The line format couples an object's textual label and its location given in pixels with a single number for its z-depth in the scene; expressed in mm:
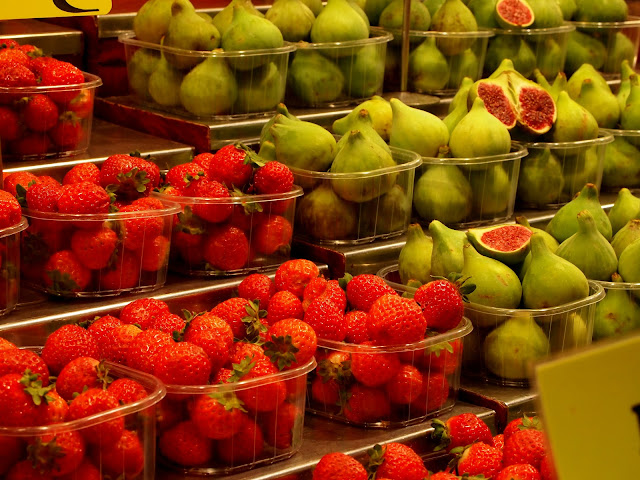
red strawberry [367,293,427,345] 1733
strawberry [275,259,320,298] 1926
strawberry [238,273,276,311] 1917
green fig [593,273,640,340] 2111
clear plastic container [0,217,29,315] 1832
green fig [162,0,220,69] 2445
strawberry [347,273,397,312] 1844
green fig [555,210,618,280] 2074
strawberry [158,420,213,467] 1583
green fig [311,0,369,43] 2648
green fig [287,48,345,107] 2660
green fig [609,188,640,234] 2340
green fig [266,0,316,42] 2691
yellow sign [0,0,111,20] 1678
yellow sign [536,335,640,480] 747
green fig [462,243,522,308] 1983
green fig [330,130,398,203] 2217
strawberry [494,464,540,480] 1537
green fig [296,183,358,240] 2244
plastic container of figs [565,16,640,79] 3215
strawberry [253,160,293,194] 2070
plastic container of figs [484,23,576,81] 3014
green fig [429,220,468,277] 2037
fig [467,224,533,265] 2066
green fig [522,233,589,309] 1977
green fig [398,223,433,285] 2082
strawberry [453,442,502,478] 1590
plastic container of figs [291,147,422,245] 2230
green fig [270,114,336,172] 2234
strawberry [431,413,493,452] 1702
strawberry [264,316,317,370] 1636
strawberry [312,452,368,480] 1506
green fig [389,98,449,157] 2414
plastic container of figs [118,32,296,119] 2434
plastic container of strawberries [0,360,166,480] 1355
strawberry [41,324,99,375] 1548
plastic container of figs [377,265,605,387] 1975
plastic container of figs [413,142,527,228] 2404
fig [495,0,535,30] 2992
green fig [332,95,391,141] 2465
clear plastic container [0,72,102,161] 2145
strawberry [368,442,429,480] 1562
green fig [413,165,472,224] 2404
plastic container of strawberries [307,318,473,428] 1757
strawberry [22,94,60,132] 2145
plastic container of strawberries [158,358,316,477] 1560
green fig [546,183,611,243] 2229
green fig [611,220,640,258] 2191
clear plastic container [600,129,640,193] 2816
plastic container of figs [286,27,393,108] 2658
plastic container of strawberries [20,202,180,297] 1888
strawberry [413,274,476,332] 1819
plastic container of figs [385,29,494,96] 2914
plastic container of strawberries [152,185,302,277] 2045
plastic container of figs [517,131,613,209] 2600
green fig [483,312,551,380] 1974
